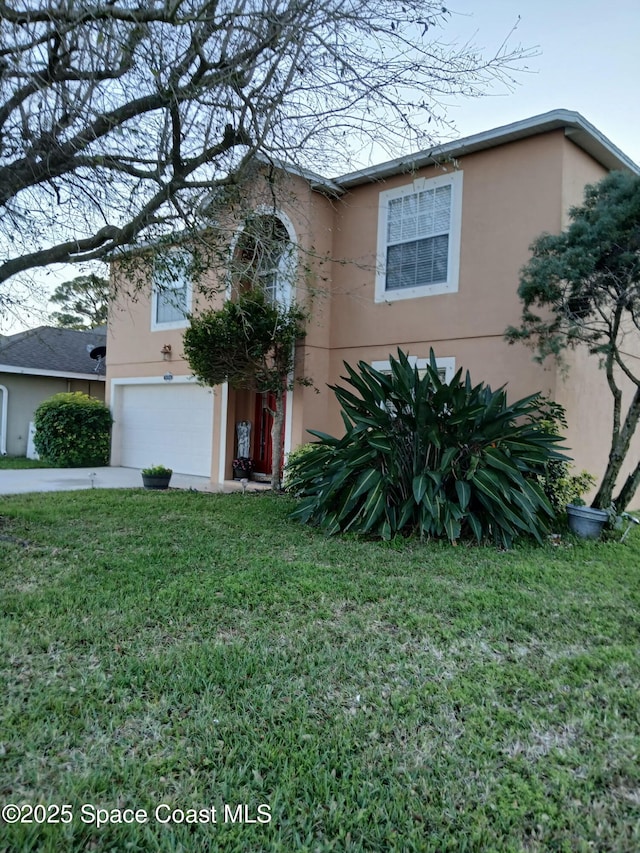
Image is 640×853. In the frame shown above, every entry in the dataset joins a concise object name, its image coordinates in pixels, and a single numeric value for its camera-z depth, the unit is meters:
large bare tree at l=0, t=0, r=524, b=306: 5.84
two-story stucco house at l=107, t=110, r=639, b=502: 8.91
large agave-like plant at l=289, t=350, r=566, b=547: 6.77
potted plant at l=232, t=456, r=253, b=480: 12.73
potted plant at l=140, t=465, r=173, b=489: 11.31
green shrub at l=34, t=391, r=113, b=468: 15.23
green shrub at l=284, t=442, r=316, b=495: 9.50
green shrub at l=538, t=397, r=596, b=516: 7.89
